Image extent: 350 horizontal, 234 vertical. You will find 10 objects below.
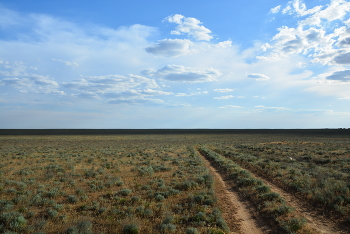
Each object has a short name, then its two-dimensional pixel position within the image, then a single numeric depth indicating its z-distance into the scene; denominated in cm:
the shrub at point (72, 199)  1080
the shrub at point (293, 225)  738
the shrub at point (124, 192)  1201
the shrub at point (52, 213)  883
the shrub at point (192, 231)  721
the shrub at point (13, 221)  768
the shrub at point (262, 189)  1138
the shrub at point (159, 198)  1097
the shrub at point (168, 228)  746
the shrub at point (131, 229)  740
